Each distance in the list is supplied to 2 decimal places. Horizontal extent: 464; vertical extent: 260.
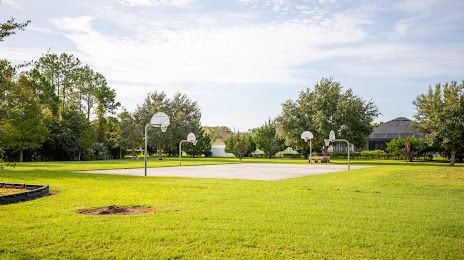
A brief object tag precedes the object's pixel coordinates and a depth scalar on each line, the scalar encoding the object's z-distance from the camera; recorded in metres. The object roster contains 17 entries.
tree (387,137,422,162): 39.76
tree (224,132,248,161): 51.55
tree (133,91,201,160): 42.62
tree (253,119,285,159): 51.28
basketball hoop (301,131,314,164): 34.12
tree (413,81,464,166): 32.16
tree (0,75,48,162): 31.33
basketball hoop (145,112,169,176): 22.14
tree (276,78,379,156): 36.56
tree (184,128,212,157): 54.72
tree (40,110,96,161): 38.00
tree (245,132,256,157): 53.86
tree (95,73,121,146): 50.19
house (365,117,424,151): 52.80
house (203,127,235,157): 59.03
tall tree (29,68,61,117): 36.90
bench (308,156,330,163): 35.81
